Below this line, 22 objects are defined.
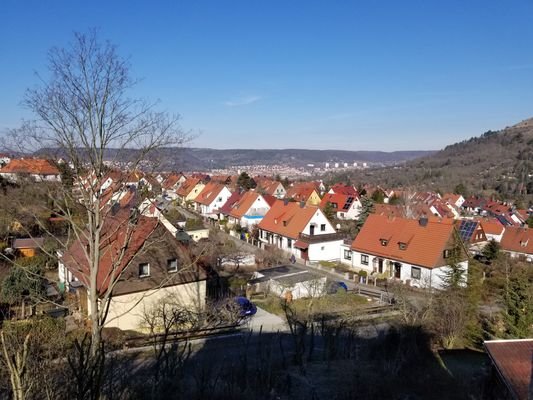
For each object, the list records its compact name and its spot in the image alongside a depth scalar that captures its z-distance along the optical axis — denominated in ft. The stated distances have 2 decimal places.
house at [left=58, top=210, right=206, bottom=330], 61.98
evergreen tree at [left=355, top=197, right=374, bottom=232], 167.97
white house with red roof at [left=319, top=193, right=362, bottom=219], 215.51
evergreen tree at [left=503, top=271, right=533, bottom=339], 62.95
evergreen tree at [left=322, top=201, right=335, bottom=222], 183.32
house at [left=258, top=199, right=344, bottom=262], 128.39
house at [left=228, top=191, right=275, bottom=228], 172.76
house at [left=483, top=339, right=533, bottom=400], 40.04
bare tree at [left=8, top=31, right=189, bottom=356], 40.47
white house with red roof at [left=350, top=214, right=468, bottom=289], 103.19
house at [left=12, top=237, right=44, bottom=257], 104.94
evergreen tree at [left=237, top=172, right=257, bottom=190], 270.67
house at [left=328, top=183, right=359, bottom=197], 260.25
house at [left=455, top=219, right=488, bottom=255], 151.02
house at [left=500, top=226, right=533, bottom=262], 157.58
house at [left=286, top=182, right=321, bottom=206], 238.27
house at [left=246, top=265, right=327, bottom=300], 87.51
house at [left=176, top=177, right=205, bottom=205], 242.99
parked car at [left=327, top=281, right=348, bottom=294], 92.84
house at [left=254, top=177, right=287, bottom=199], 270.05
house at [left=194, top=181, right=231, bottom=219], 208.03
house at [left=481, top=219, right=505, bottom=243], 172.76
